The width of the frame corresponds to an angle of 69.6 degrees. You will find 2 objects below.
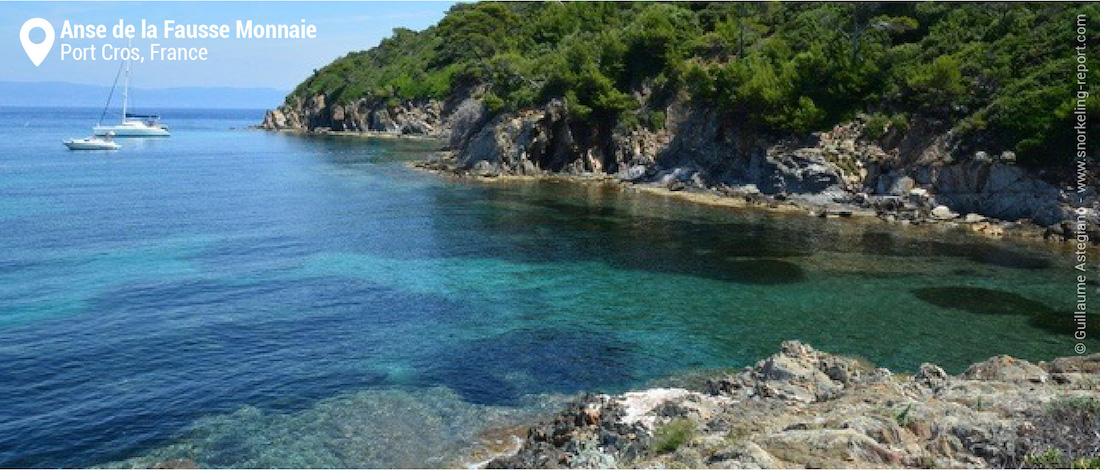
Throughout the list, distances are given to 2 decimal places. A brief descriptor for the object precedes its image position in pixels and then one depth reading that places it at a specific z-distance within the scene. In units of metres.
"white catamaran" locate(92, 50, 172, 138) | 152.38
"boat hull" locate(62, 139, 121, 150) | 119.38
